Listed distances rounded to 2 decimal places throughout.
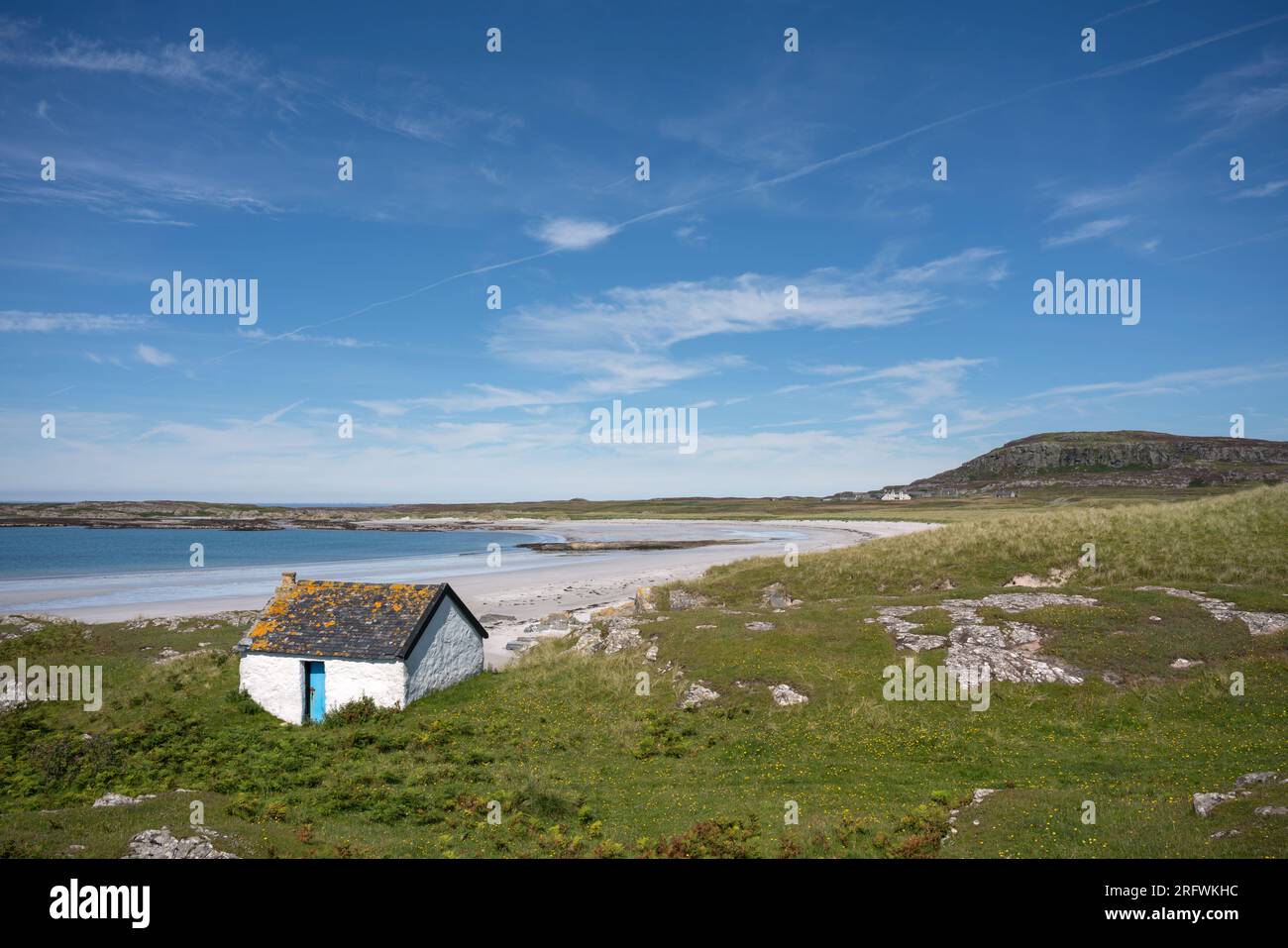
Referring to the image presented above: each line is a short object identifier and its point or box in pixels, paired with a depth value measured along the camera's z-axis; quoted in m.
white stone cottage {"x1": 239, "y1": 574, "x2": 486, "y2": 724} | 26.94
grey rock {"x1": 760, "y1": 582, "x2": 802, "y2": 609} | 42.22
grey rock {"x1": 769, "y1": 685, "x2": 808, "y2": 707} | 24.91
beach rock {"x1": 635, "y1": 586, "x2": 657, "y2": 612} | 41.75
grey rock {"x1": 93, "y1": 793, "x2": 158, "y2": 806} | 16.59
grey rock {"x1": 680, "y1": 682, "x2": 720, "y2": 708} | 25.98
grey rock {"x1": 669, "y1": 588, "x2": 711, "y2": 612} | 42.03
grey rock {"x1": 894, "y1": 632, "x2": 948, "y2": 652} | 27.99
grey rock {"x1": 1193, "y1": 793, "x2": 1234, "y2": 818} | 13.29
